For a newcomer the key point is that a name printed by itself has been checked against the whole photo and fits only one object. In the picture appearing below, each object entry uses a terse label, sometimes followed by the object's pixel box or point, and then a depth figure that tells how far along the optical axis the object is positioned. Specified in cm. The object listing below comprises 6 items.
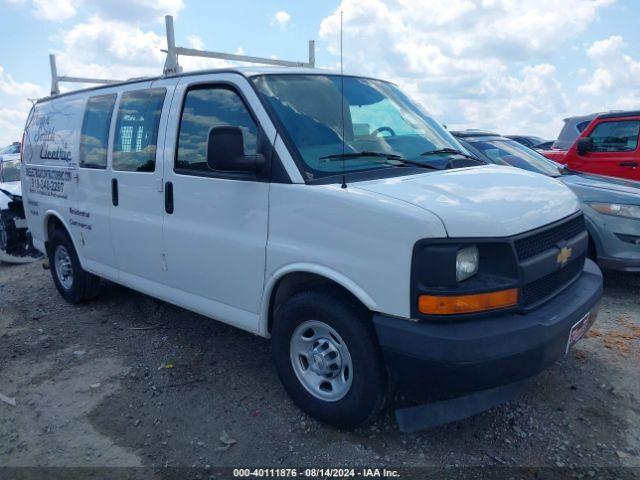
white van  259
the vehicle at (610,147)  747
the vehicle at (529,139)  1986
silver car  506
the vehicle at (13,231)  797
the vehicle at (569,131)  1270
